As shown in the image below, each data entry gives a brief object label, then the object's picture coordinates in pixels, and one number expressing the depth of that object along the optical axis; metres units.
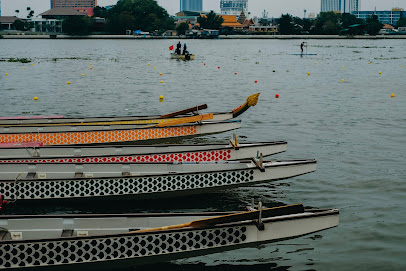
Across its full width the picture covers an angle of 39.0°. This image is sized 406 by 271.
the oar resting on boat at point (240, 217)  8.91
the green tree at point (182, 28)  196.38
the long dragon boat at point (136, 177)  12.00
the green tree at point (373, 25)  185.38
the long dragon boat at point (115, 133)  16.42
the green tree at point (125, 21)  194.88
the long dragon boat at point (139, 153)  13.56
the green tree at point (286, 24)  193.50
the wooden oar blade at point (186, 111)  18.17
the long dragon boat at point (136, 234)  8.54
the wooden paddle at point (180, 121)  17.40
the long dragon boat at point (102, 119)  18.27
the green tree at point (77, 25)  191.12
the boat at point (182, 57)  65.06
